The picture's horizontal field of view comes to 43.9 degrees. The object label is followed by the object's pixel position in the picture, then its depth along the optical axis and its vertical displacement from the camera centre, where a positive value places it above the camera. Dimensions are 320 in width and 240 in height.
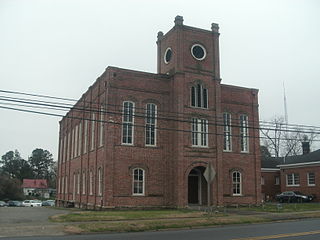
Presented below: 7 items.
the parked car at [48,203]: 71.78 -4.31
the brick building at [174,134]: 28.06 +3.43
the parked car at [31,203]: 70.00 -4.24
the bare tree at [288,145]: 66.94 +5.99
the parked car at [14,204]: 70.49 -4.39
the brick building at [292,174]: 42.25 +0.67
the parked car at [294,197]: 40.69 -1.69
